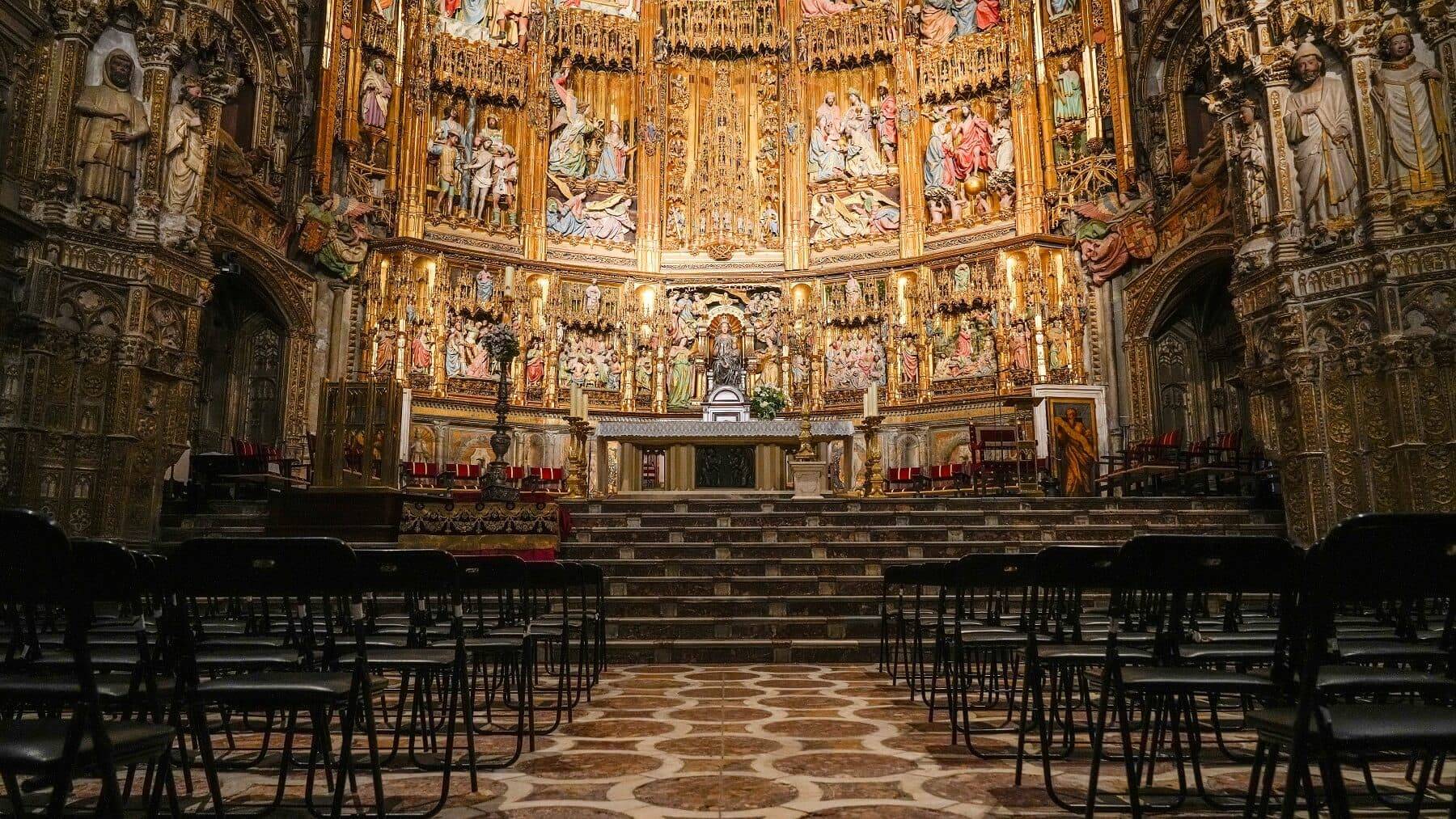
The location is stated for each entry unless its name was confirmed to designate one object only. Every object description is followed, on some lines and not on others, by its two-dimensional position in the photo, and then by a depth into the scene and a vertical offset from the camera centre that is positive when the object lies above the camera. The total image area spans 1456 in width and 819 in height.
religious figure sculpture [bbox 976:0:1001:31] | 17.62 +10.23
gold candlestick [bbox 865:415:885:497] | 12.69 +1.16
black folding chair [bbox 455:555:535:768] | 3.88 -0.44
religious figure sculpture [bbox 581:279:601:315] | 17.72 +4.77
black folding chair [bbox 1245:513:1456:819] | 1.90 -0.18
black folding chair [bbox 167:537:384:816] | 2.50 -0.13
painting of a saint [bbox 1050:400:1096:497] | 13.44 +1.44
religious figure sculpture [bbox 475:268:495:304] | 16.89 +4.81
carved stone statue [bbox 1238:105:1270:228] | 10.36 +4.25
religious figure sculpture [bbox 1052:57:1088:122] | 16.34 +8.03
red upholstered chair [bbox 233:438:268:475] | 12.72 +1.19
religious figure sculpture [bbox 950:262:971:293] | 16.67 +4.85
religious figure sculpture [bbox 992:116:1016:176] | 16.97 +7.33
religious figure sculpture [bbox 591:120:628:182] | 18.75 +7.97
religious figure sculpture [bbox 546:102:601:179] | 18.45 +8.05
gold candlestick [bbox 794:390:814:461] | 13.12 +1.47
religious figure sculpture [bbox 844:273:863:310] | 17.64 +4.82
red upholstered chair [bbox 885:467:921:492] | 15.39 +1.09
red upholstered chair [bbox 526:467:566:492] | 15.55 +1.20
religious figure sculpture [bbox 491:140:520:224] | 17.75 +7.05
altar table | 13.66 +1.47
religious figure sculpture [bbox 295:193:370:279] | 15.05 +5.28
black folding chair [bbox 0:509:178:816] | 1.83 -0.34
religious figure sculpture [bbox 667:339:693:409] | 17.67 +3.28
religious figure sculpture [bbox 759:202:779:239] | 18.75 +6.64
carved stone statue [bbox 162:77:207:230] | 11.13 +4.85
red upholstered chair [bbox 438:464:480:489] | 14.55 +1.16
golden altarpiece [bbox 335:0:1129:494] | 15.95 +6.64
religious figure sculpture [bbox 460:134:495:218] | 17.50 +7.15
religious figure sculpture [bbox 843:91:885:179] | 18.53 +8.11
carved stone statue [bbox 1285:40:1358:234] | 9.81 +4.34
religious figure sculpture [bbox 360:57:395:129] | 16.11 +8.00
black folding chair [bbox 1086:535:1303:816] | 2.44 -0.13
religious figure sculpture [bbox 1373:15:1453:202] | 9.30 +4.38
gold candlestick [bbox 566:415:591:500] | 12.46 +1.17
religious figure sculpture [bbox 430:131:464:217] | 17.16 +7.07
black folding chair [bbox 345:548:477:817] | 3.01 -0.32
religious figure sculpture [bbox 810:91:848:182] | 18.70 +8.19
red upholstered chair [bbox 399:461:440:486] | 14.34 +1.17
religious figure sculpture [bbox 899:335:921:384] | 16.97 +3.40
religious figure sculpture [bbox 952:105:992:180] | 17.33 +7.58
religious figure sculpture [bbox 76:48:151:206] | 10.30 +4.76
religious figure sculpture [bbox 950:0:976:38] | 17.97 +10.38
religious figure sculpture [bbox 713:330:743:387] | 17.72 +3.57
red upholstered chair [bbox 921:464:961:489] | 14.95 +1.13
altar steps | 8.05 -0.06
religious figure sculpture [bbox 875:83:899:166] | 18.33 +8.48
